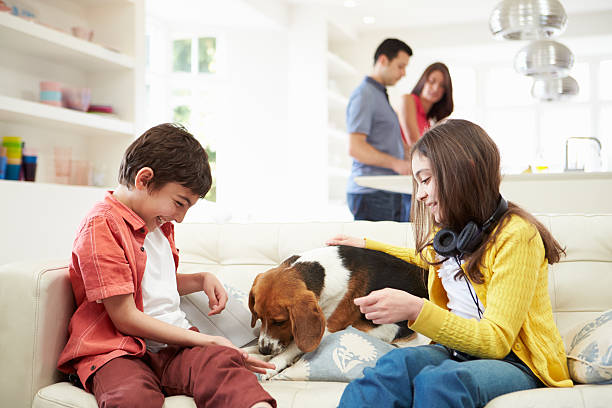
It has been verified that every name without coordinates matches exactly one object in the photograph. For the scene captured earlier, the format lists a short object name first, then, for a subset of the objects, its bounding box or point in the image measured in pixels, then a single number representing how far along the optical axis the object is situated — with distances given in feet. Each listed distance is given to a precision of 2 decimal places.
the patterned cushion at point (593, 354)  4.04
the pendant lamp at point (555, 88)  14.05
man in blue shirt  10.08
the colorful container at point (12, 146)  10.31
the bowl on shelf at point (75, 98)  11.68
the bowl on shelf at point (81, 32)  11.78
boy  4.16
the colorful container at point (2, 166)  10.02
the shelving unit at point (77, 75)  10.78
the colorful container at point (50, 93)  11.16
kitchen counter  9.19
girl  3.79
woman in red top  11.19
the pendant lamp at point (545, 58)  11.90
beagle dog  5.03
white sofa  4.28
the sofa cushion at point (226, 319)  5.55
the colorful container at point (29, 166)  10.57
